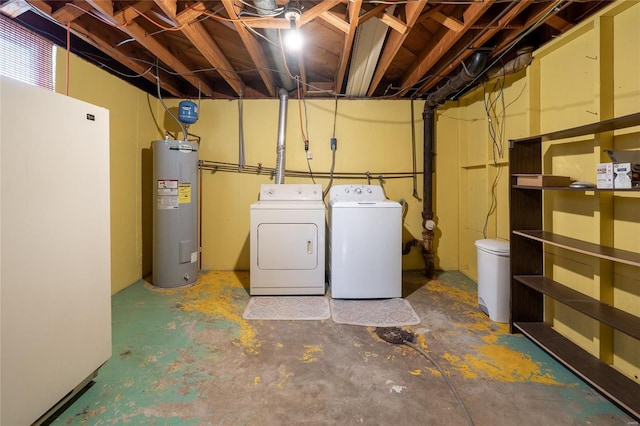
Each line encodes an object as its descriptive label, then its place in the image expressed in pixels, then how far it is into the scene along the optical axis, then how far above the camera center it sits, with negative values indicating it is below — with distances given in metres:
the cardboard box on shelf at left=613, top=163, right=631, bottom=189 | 1.34 +0.15
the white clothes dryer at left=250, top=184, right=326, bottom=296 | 2.73 -0.39
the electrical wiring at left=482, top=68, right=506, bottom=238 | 2.70 +0.80
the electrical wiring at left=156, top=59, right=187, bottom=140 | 2.84 +1.04
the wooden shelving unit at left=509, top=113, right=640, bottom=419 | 1.41 -0.53
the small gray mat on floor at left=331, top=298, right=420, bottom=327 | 2.25 -0.89
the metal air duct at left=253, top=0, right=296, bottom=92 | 1.70 +1.36
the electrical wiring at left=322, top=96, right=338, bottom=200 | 3.49 +0.58
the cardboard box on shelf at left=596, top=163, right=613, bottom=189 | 1.42 +0.16
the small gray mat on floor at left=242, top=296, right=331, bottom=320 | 2.34 -0.88
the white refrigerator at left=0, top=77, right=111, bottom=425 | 1.08 -0.17
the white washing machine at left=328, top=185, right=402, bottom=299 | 2.62 -0.39
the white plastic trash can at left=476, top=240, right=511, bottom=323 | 2.20 -0.57
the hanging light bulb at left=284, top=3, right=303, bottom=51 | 1.70 +1.24
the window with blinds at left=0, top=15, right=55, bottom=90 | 1.85 +1.09
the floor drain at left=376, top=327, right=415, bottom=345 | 1.97 -0.92
